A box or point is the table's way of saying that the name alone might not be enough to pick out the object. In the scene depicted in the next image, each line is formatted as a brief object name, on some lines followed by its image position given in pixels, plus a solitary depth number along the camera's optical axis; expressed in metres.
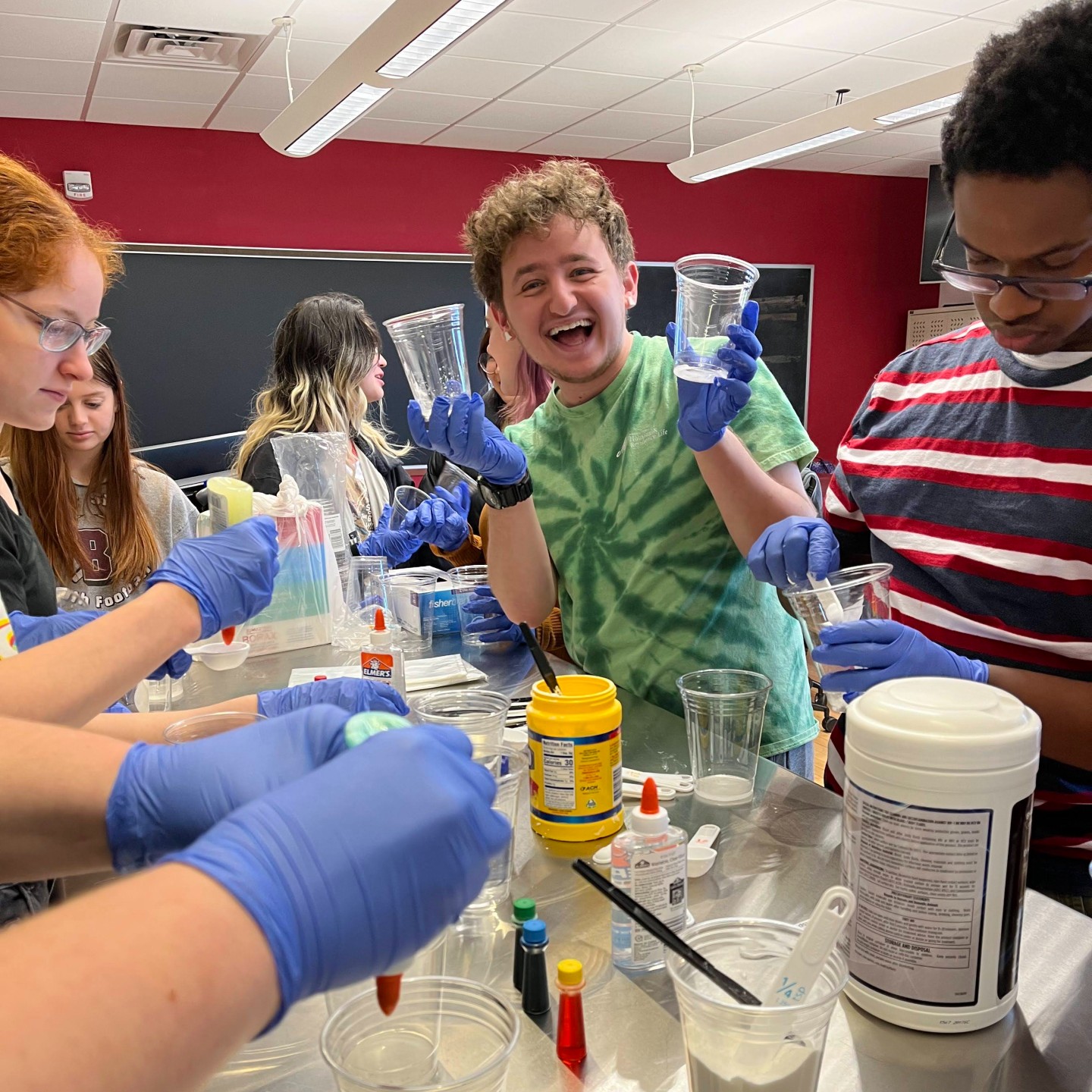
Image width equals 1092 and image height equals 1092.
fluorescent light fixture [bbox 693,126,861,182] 5.06
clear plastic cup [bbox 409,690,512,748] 1.24
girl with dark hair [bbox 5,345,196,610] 2.86
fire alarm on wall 5.58
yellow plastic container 1.16
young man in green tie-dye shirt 1.75
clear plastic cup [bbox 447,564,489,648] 2.24
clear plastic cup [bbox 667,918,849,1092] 0.69
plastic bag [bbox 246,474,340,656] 2.23
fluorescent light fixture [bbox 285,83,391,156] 4.02
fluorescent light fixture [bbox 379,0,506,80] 3.01
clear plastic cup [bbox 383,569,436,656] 2.29
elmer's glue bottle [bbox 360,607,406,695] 1.73
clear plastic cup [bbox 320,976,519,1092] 0.73
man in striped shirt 1.10
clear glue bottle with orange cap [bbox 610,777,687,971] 0.94
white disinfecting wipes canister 0.75
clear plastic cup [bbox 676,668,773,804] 1.30
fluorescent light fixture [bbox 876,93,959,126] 4.25
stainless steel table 0.79
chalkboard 5.75
